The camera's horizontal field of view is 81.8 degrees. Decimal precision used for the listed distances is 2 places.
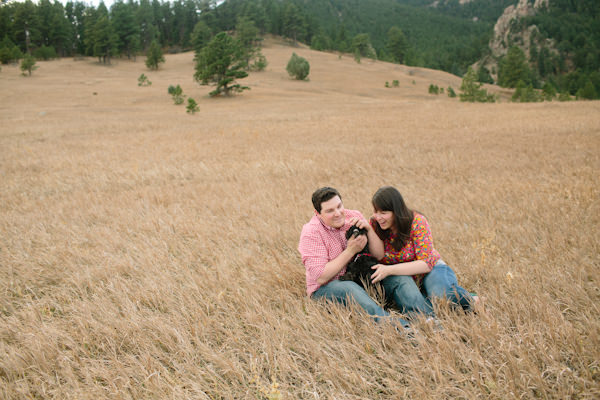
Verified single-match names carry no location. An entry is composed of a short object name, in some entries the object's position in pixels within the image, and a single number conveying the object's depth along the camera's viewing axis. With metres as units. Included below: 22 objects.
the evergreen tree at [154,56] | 64.62
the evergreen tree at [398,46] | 106.00
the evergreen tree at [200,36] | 82.60
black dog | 3.35
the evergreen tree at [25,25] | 74.53
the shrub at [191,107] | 25.47
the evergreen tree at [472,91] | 37.88
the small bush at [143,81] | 46.81
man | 3.02
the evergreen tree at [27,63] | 50.47
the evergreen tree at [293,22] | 103.94
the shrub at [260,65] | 61.91
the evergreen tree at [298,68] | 55.16
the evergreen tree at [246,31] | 78.81
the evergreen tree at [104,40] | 70.38
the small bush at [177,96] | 32.66
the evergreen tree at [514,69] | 67.81
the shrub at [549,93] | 43.17
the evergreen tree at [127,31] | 79.44
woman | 2.97
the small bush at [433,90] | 52.00
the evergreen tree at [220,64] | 38.44
